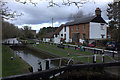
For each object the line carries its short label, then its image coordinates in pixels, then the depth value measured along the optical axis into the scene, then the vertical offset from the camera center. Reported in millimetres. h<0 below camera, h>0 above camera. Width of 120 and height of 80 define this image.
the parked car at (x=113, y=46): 14341 -822
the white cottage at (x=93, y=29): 20609 +2073
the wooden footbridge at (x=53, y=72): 5549 -1854
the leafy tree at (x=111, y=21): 17850 +3087
